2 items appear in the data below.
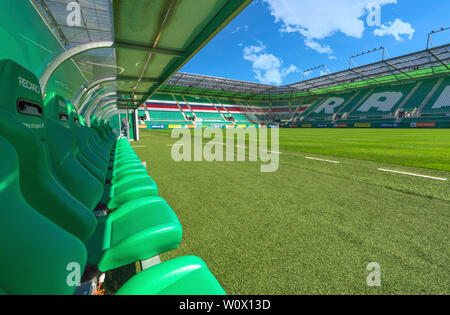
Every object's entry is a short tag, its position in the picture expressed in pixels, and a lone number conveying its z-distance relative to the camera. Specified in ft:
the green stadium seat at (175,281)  2.18
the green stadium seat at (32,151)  2.87
